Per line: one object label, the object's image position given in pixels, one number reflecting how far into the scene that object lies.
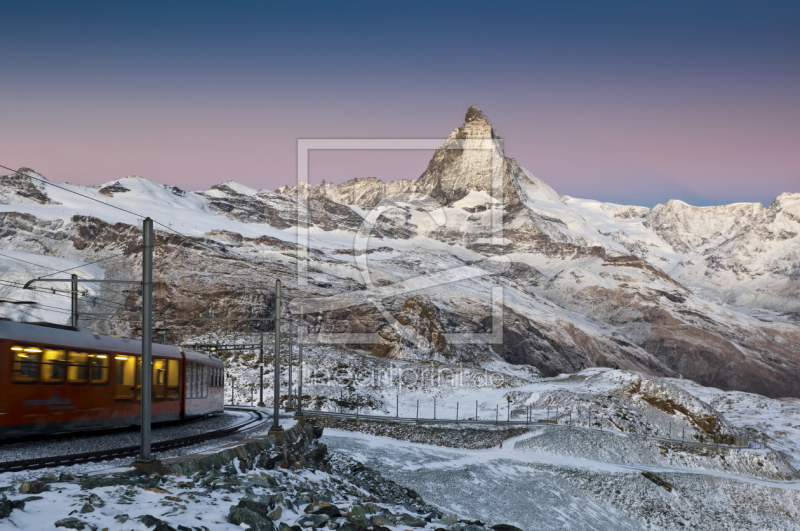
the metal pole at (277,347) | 30.78
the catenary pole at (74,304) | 44.11
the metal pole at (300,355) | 50.66
